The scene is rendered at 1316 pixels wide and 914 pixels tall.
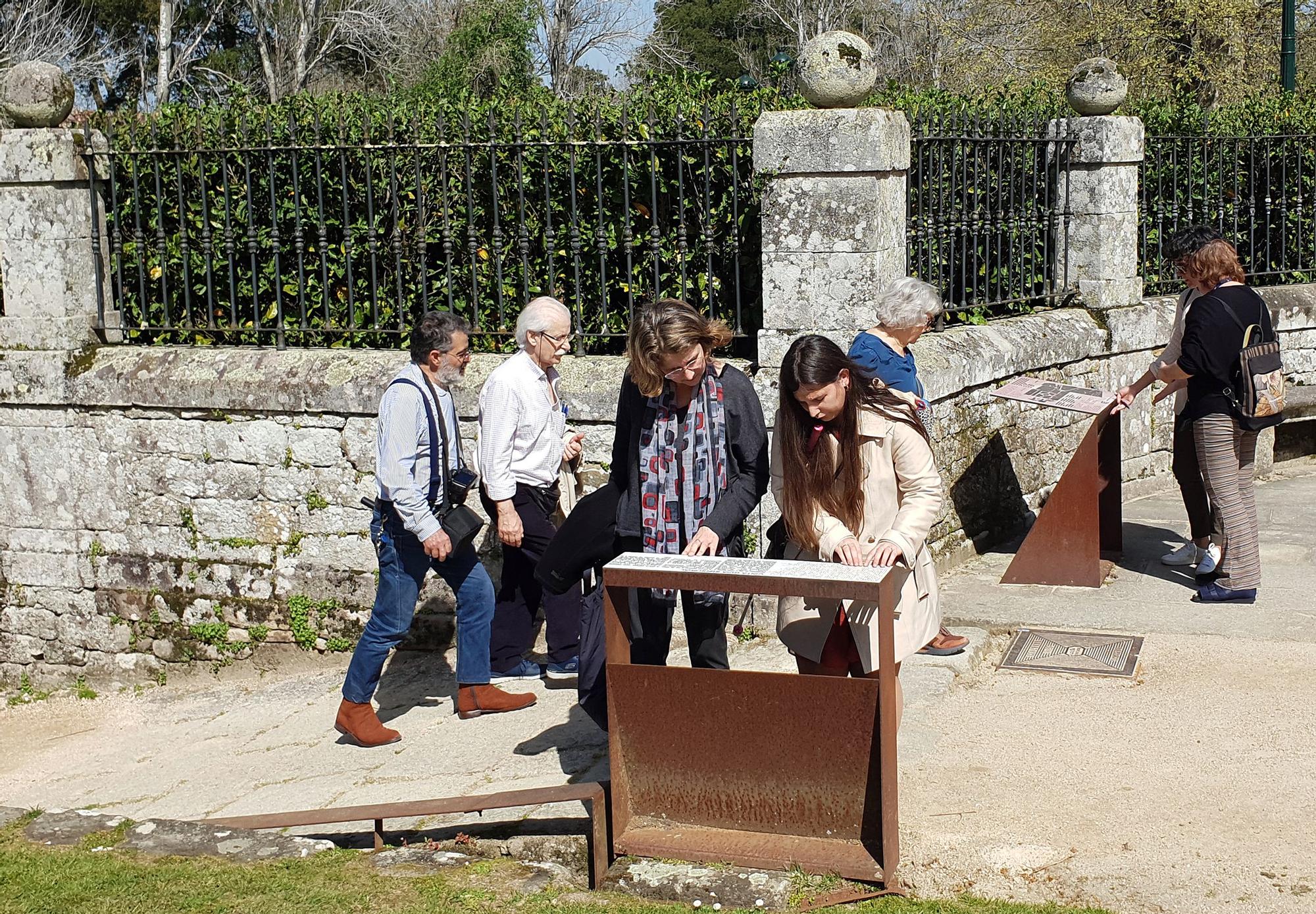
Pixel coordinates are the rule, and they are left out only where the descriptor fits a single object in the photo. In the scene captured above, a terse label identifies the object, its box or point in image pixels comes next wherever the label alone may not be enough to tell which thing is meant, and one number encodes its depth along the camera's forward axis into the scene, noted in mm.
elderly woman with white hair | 5414
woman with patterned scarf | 4469
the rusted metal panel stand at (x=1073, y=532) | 6707
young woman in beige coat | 4059
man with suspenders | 5418
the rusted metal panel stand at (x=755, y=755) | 3787
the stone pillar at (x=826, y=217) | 6258
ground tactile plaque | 5637
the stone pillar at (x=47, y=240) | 7684
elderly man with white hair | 5762
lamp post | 14500
